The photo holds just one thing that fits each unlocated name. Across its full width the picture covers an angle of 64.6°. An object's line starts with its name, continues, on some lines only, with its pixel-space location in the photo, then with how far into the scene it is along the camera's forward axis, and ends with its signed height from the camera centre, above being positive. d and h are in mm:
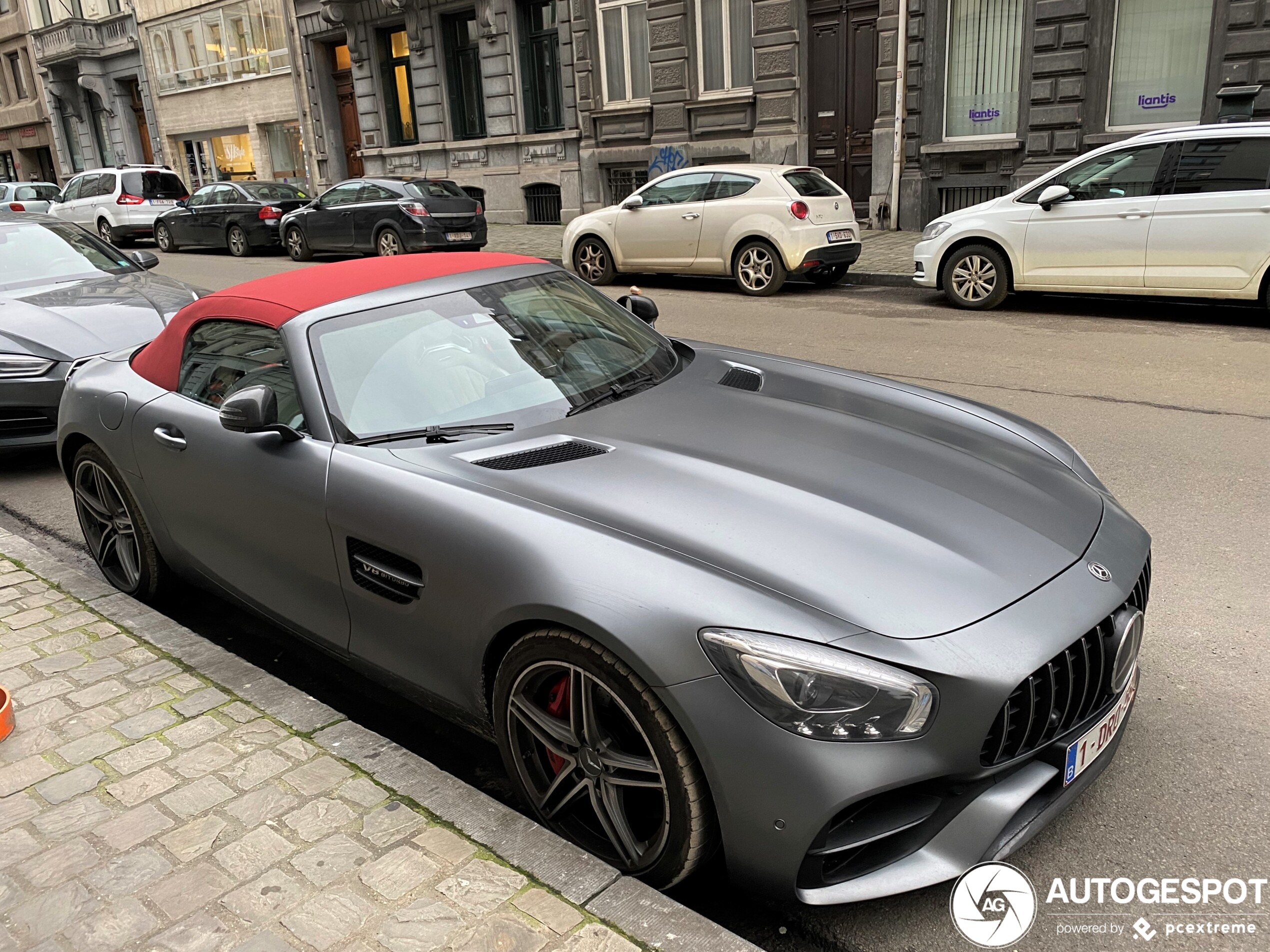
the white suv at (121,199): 22688 -817
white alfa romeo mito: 11648 -1208
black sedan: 18953 -1108
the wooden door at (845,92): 16531 +343
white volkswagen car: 8898 -1161
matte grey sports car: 2135 -1041
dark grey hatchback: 16078 -1161
